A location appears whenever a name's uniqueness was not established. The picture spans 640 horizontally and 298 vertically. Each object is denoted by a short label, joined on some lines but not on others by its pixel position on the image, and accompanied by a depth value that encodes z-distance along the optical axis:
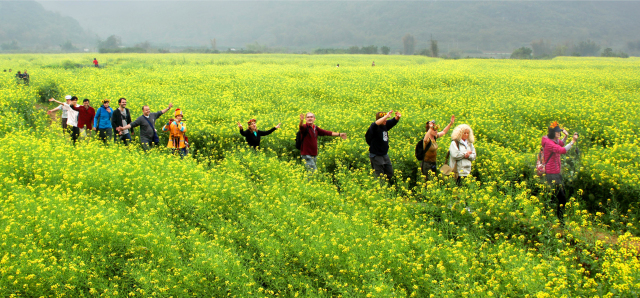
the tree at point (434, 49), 98.40
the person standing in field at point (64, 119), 12.66
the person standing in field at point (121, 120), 11.35
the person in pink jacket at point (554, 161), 7.80
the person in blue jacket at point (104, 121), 11.88
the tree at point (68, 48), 150.50
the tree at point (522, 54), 98.08
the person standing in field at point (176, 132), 10.61
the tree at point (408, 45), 156.12
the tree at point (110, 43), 155.38
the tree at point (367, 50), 111.75
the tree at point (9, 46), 154.88
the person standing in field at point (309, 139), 9.45
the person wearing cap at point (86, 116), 12.16
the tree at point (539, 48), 151.29
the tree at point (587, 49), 141.75
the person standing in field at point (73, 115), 12.31
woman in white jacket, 8.37
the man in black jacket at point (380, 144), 8.91
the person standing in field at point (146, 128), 11.15
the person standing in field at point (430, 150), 8.84
